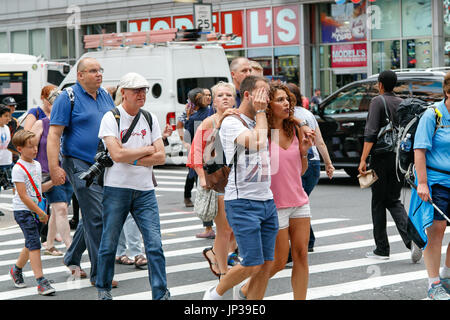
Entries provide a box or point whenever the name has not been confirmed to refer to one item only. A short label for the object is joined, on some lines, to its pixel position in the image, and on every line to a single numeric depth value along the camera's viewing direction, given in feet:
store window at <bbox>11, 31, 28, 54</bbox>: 134.51
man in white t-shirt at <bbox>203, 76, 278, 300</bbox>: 18.17
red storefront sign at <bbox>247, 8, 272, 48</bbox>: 104.58
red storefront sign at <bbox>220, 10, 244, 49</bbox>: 107.34
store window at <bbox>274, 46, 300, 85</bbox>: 102.83
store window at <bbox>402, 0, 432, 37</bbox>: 91.45
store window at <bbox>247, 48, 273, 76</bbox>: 105.40
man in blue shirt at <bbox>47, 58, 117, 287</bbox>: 23.03
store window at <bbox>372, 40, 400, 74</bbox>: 94.71
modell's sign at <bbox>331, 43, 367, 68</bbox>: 97.55
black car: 47.57
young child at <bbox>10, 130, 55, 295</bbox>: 24.09
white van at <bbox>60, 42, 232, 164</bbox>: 64.34
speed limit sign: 78.43
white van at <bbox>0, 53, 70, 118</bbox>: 78.69
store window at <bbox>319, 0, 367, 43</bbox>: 97.19
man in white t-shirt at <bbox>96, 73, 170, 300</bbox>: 20.74
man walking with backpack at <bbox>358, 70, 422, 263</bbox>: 27.99
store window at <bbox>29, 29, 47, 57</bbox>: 131.95
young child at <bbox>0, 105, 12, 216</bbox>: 40.24
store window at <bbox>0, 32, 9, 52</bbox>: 137.28
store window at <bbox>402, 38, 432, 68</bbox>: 91.45
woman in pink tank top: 19.39
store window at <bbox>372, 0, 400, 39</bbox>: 94.43
